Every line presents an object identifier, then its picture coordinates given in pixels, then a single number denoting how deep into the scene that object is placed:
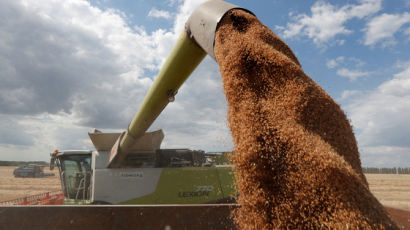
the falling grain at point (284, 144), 1.45
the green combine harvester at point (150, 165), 3.16
